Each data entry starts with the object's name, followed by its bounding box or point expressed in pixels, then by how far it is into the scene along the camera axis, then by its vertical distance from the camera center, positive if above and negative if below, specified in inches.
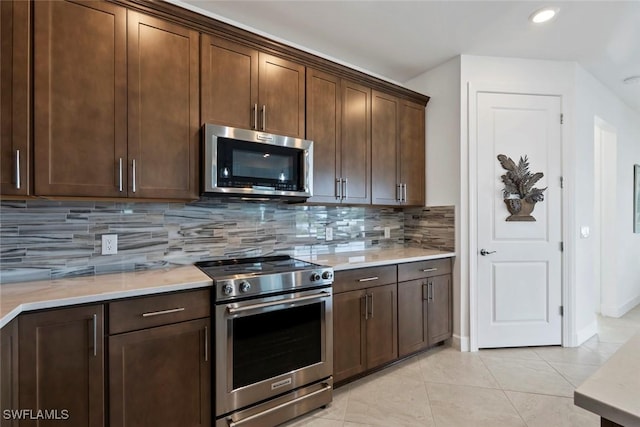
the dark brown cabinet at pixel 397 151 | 115.0 +24.4
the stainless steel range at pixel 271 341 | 67.2 -31.0
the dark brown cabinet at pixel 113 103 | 61.0 +24.2
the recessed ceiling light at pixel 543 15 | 87.8 +58.1
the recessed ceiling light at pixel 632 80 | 128.6 +56.2
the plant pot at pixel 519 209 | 114.9 +1.2
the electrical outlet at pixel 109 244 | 76.3 -7.7
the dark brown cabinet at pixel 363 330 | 87.0 -35.3
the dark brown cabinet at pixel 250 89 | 79.3 +34.6
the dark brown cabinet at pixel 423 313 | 102.6 -35.6
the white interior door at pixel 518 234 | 115.3 -8.2
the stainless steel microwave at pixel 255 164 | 76.4 +13.1
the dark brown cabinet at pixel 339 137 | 98.7 +25.7
